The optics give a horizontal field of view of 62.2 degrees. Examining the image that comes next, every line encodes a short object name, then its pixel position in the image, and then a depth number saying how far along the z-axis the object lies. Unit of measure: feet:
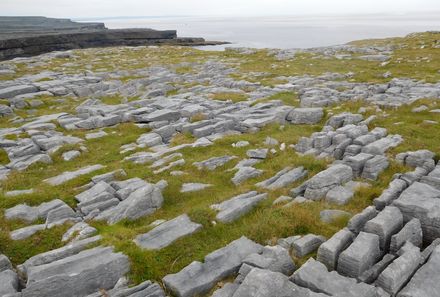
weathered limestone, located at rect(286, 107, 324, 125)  87.71
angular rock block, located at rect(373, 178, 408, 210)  47.16
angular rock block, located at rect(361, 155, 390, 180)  56.96
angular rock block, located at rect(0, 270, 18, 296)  35.50
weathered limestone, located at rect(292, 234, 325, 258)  40.09
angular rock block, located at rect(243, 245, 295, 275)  37.17
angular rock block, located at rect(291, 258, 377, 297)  32.58
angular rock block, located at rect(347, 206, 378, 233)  42.91
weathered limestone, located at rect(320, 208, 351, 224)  46.51
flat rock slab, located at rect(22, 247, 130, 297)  35.19
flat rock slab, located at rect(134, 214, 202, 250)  42.45
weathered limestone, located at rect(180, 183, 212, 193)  57.06
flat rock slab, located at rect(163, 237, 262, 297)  35.83
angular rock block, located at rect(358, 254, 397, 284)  35.45
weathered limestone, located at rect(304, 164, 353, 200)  52.38
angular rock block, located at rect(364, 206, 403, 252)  40.11
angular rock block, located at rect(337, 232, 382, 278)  35.96
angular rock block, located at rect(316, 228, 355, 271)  37.55
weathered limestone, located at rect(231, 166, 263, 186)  60.09
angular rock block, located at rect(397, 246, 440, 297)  31.96
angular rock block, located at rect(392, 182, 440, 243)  42.16
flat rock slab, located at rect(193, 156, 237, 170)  65.46
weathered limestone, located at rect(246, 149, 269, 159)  68.63
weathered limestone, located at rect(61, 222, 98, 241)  45.21
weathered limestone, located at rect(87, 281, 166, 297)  34.94
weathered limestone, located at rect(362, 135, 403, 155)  63.77
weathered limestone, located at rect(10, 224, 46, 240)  45.52
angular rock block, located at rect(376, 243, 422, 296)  33.27
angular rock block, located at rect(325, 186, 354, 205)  50.65
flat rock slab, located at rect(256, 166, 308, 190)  57.16
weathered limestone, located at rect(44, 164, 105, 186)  61.36
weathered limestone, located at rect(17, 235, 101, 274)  39.70
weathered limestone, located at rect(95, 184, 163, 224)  49.42
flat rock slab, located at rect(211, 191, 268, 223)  47.96
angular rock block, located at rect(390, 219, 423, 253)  39.19
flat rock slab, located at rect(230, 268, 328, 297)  31.98
